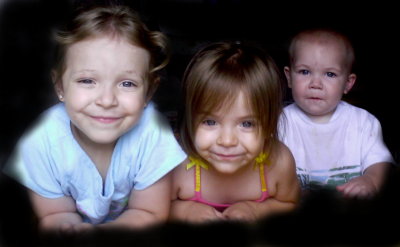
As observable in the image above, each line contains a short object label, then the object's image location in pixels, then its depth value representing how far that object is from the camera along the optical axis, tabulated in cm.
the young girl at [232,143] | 133
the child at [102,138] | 124
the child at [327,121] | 159
